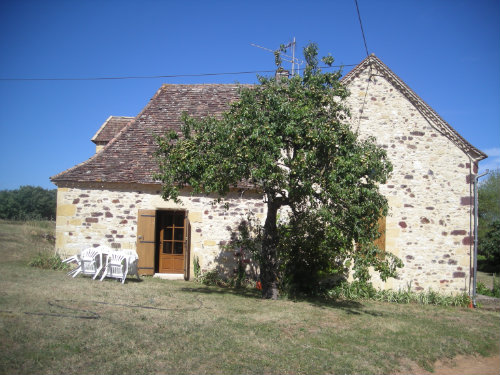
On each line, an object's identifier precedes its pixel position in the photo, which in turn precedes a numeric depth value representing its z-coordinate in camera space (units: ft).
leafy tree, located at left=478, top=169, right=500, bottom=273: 67.46
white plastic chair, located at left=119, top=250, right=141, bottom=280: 31.99
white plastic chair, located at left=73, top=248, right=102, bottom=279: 30.94
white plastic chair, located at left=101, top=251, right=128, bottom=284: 30.86
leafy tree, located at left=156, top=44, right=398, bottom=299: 24.09
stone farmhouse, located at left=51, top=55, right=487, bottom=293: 33.63
